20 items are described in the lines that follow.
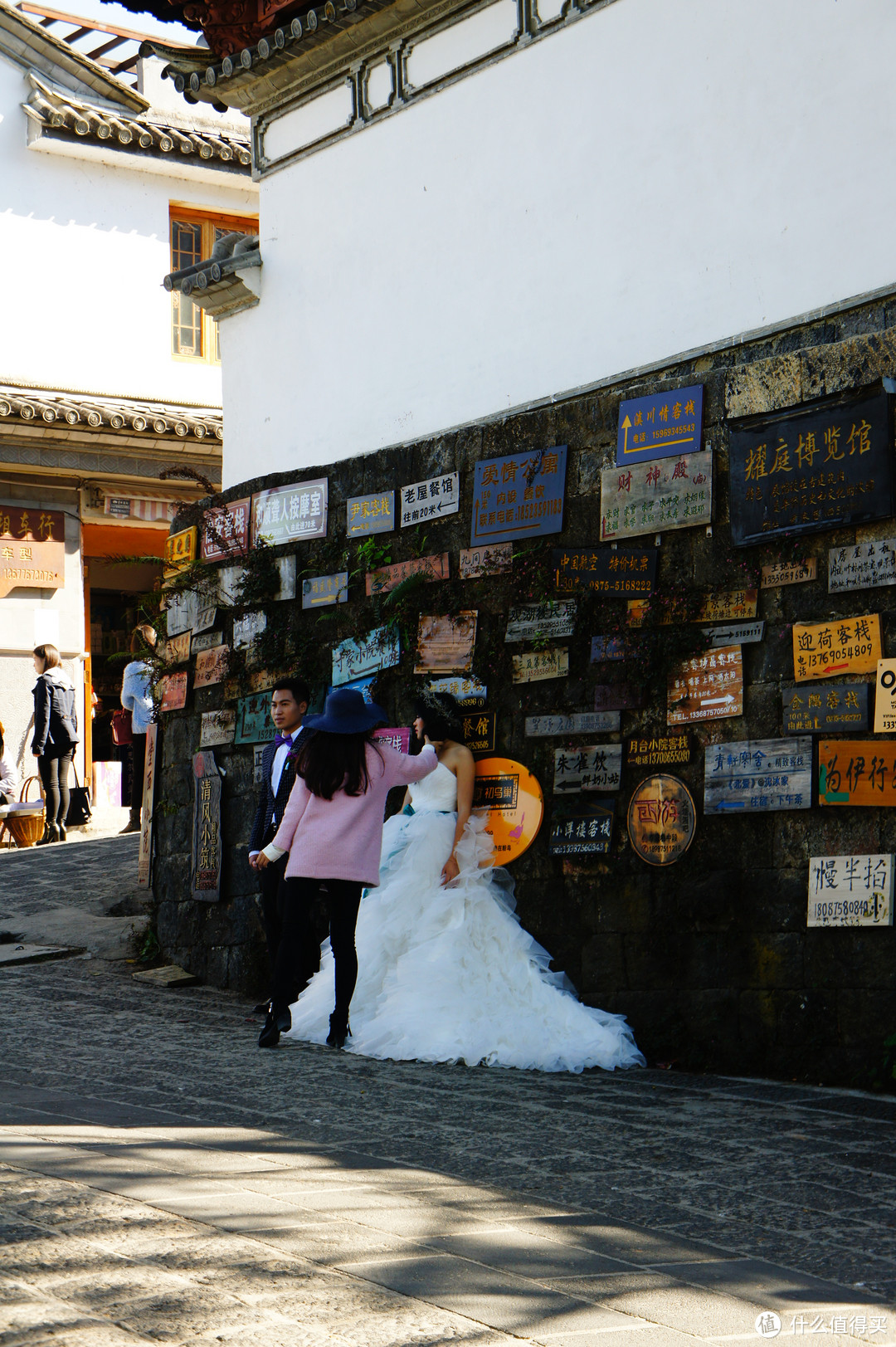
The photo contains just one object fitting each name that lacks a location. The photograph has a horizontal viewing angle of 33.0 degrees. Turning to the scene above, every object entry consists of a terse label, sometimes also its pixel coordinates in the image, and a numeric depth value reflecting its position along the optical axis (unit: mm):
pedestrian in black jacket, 14969
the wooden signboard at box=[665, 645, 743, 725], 6844
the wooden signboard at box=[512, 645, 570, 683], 7609
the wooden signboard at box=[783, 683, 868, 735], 6355
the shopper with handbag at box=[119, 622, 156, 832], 14594
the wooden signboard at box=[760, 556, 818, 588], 6609
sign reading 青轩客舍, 6551
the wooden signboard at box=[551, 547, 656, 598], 7270
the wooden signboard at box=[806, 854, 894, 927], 6191
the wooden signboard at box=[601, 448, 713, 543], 7055
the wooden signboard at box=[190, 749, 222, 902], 9641
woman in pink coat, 7234
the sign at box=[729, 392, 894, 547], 6371
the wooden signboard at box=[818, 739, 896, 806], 6250
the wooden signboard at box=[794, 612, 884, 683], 6340
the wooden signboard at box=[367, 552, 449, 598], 8320
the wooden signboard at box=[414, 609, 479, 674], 8125
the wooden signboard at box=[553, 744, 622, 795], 7340
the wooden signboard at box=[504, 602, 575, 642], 7562
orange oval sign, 7691
